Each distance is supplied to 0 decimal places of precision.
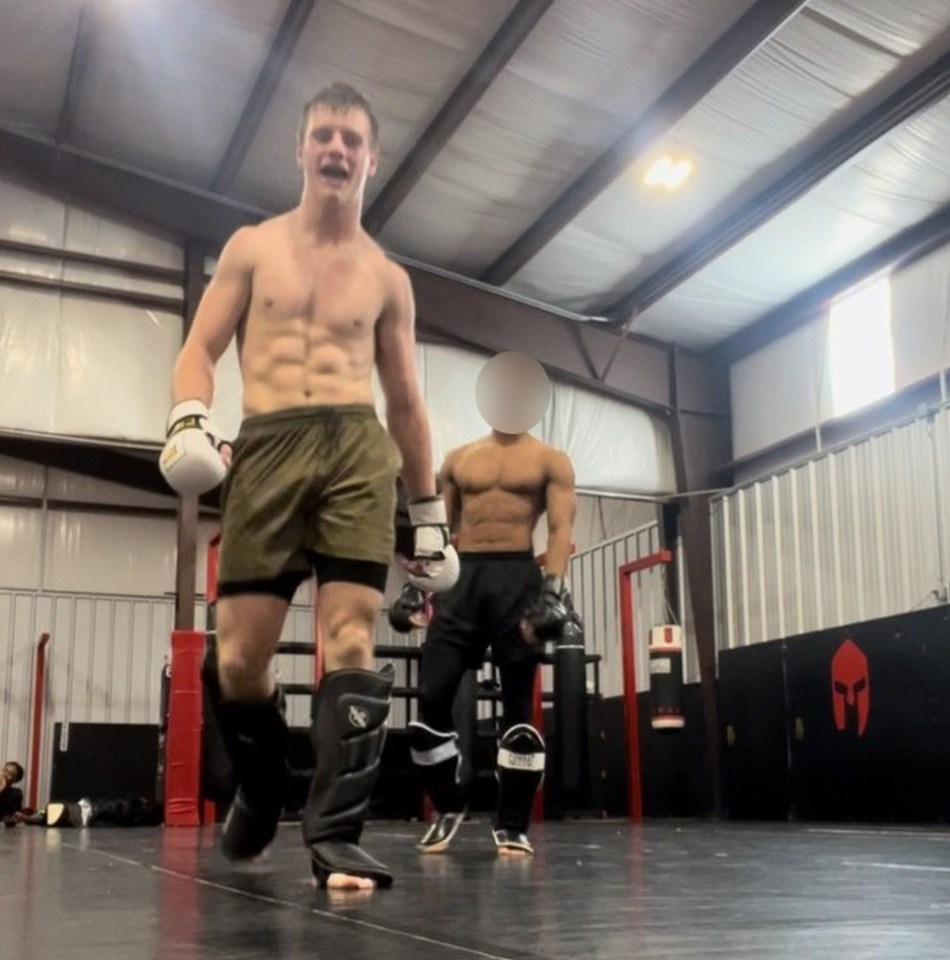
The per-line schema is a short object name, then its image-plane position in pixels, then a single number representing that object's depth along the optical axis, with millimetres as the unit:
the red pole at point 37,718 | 8688
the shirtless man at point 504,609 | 3156
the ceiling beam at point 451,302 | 8047
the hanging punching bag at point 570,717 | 6738
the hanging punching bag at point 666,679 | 7066
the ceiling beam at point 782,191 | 5938
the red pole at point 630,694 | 7160
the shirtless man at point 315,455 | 1936
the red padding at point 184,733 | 6328
